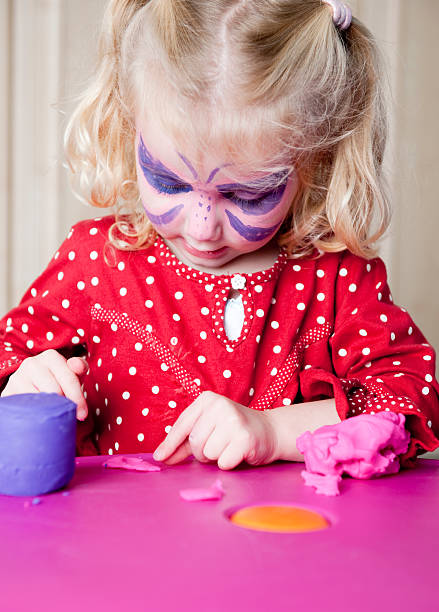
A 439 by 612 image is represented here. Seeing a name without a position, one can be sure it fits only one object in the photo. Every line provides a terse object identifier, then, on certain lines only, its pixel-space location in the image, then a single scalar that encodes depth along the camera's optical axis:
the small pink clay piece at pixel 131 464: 0.74
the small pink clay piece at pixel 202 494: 0.64
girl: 0.82
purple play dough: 0.63
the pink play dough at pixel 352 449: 0.73
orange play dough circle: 0.59
